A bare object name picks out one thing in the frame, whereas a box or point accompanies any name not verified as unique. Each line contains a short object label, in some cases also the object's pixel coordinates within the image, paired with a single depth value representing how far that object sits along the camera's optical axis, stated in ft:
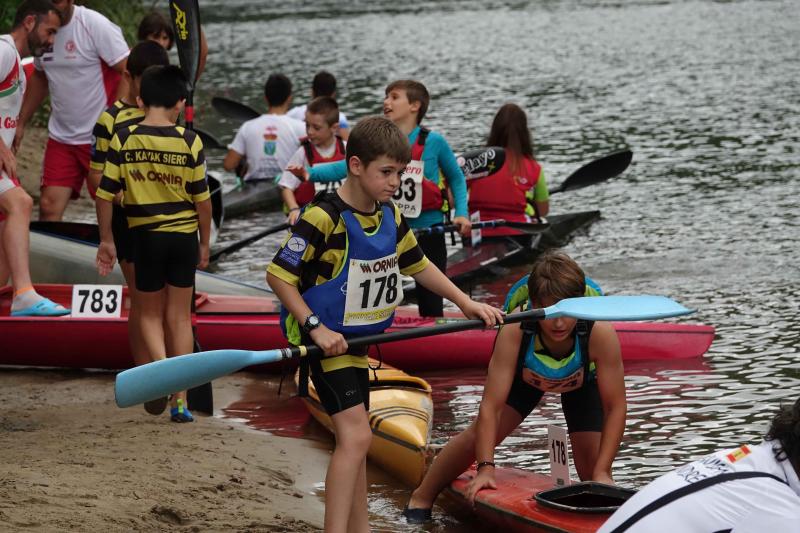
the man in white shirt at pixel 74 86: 55.26
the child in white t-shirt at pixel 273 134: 77.87
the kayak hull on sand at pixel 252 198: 83.41
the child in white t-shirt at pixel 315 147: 56.49
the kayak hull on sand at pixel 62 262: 55.67
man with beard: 46.80
